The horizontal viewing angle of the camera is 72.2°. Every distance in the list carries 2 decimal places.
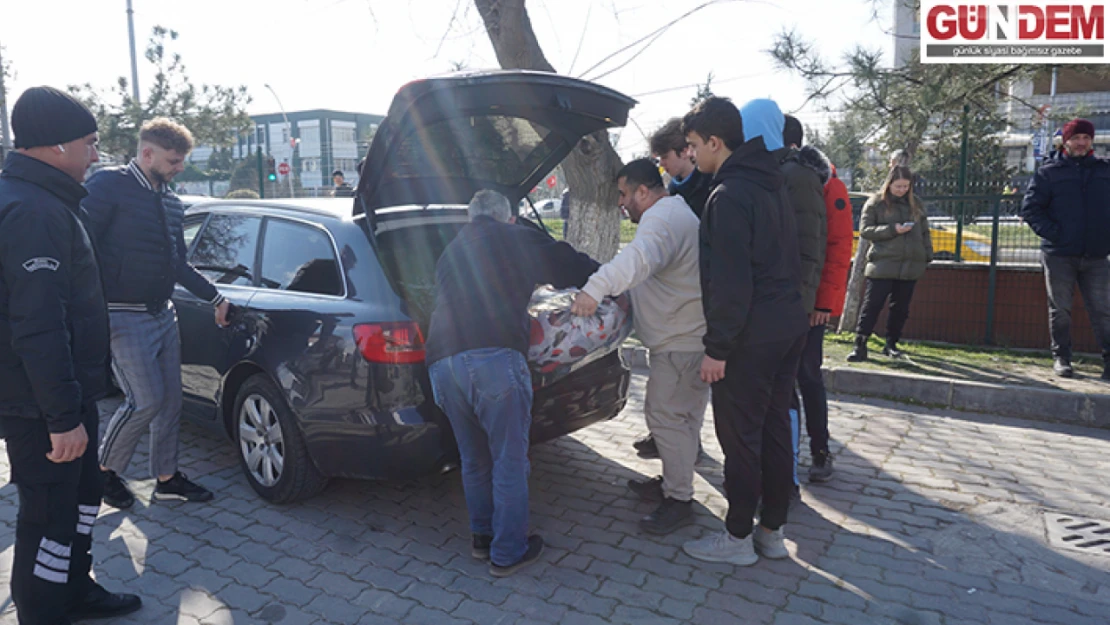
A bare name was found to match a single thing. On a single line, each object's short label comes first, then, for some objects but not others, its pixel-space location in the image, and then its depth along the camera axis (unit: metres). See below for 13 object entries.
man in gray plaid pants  3.93
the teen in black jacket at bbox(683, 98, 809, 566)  3.21
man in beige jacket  3.55
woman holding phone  6.92
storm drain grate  3.66
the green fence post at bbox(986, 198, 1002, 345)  7.67
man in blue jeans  3.33
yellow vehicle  7.72
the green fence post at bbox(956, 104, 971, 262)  7.71
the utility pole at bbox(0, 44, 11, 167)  22.33
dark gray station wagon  3.64
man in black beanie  2.63
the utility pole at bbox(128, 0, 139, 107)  22.64
